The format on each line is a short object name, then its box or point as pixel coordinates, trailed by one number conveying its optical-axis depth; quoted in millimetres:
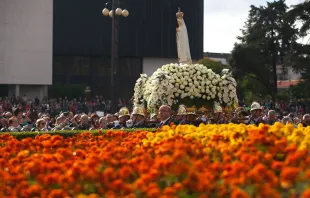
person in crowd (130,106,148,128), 15518
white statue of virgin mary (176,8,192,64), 19922
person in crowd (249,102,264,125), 15134
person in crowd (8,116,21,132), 15327
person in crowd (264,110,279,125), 15609
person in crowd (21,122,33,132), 16027
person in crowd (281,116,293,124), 16666
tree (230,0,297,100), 61344
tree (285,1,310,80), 46156
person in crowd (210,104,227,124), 16734
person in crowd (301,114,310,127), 15779
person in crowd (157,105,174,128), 13688
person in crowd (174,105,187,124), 14620
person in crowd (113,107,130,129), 16106
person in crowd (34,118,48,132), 15836
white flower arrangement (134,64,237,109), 16766
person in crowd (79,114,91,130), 16375
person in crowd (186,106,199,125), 15430
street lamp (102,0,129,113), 25458
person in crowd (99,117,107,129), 16453
